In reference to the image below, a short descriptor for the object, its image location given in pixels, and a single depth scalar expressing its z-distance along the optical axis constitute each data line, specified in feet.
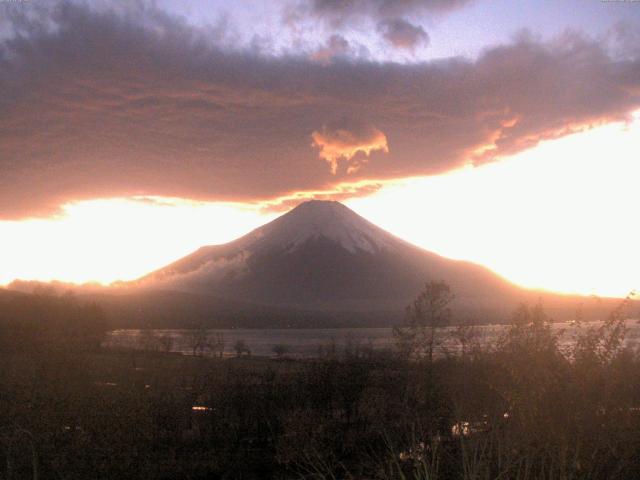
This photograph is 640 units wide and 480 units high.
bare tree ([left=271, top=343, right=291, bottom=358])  195.83
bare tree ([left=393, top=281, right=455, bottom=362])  112.37
